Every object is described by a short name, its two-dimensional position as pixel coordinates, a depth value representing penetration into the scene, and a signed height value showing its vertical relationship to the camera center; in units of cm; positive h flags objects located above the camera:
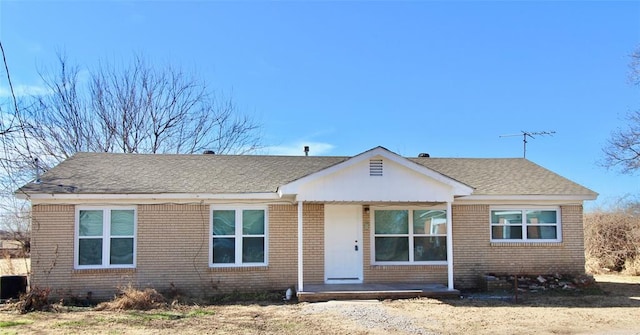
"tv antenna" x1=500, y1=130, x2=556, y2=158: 2175 +326
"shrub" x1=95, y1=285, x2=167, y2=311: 1227 -190
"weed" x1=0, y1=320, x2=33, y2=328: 1026 -201
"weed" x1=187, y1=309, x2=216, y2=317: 1161 -205
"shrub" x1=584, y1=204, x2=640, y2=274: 2103 -88
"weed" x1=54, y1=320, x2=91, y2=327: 1035 -202
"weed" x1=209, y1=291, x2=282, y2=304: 1383 -202
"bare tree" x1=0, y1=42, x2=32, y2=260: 2508 -22
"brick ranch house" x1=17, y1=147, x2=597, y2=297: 1389 -18
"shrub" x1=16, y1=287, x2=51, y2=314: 1197 -184
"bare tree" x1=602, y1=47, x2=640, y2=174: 2256 +264
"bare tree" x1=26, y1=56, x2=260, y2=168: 2714 +474
